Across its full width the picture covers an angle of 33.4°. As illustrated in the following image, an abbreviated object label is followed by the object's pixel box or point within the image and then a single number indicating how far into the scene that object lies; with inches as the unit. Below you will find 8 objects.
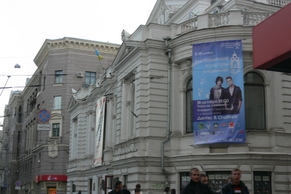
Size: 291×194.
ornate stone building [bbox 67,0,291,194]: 904.3
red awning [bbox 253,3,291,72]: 533.6
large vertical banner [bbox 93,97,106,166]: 1325.0
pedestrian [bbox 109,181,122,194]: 508.4
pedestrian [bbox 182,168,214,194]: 332.5
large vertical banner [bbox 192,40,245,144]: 908.0
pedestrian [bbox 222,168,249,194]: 340.5
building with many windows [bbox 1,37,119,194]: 2165.4
